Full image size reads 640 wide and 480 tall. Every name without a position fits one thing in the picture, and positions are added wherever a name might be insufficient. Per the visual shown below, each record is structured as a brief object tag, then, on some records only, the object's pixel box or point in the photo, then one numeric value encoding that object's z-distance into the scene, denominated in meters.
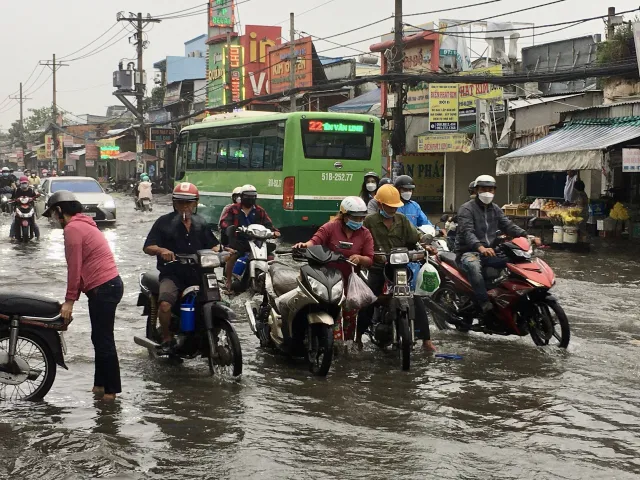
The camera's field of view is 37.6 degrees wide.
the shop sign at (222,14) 57.38
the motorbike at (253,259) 12.70
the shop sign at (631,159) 18.41
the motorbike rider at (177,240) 7.74
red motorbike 8.82
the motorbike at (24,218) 21.17
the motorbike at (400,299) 8.02
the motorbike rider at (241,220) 12.88
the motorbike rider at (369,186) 13.10
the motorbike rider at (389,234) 8.62
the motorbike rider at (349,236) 8.16
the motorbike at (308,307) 7.54
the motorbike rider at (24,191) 21.25
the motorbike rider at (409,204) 10.28
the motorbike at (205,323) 7.43
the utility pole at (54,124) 82.69
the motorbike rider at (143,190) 35.16
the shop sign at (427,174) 36.66
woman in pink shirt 6.57
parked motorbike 6.61
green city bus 21.27
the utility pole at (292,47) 35.03
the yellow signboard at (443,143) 30.23
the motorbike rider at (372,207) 9.93
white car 27.84
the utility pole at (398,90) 27.09
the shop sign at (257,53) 49.84
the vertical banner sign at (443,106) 29.17
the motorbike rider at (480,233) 9.20
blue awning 37.85
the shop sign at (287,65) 43.34
